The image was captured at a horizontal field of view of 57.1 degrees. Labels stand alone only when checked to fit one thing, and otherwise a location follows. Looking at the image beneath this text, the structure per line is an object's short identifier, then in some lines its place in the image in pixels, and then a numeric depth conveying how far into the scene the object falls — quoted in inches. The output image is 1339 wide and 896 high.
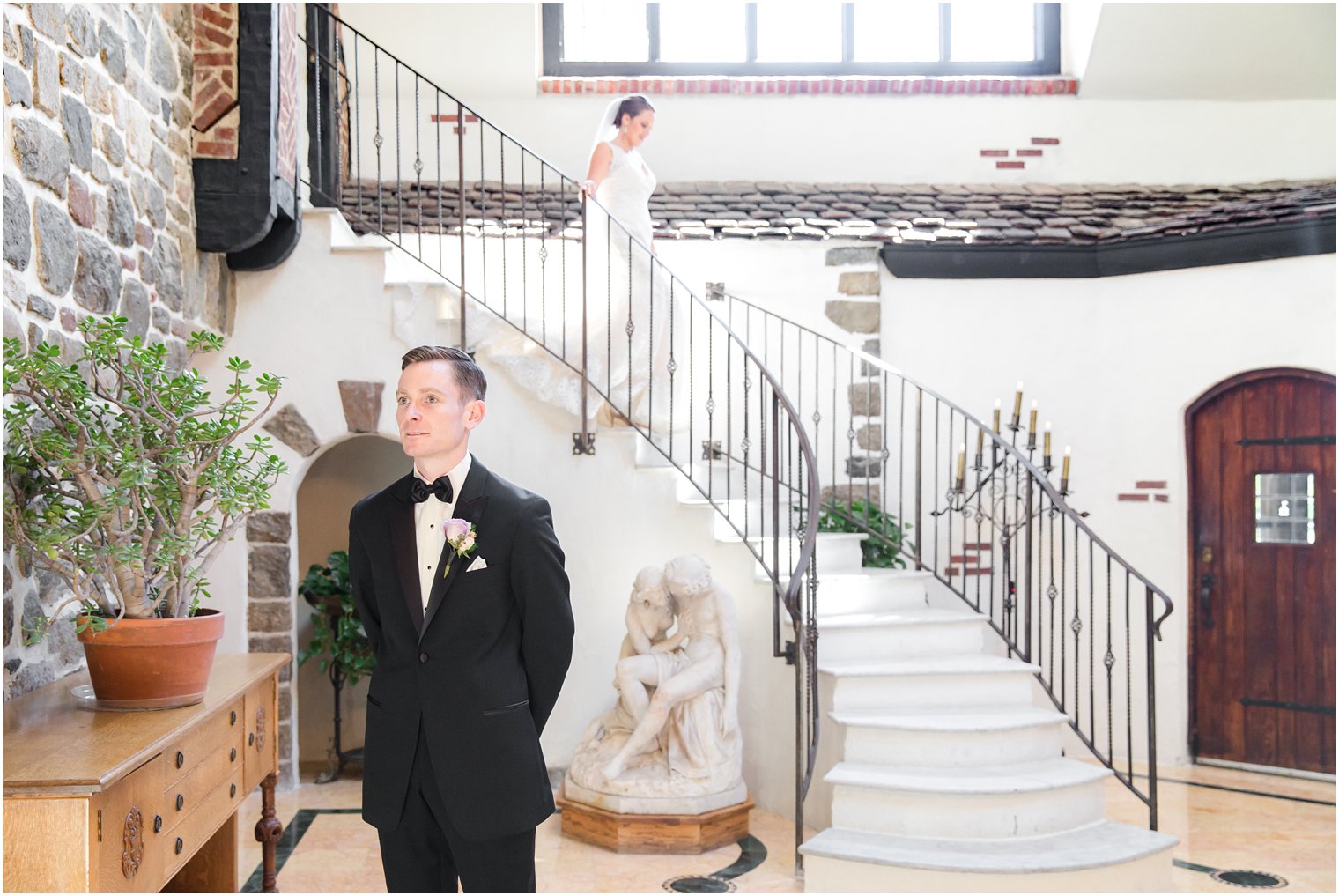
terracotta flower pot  108.9
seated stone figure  180.2
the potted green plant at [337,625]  226.1
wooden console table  85.9
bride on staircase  210.1
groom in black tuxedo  84.1
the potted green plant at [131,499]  109.0
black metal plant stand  222.4
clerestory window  295.6
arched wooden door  232.8
